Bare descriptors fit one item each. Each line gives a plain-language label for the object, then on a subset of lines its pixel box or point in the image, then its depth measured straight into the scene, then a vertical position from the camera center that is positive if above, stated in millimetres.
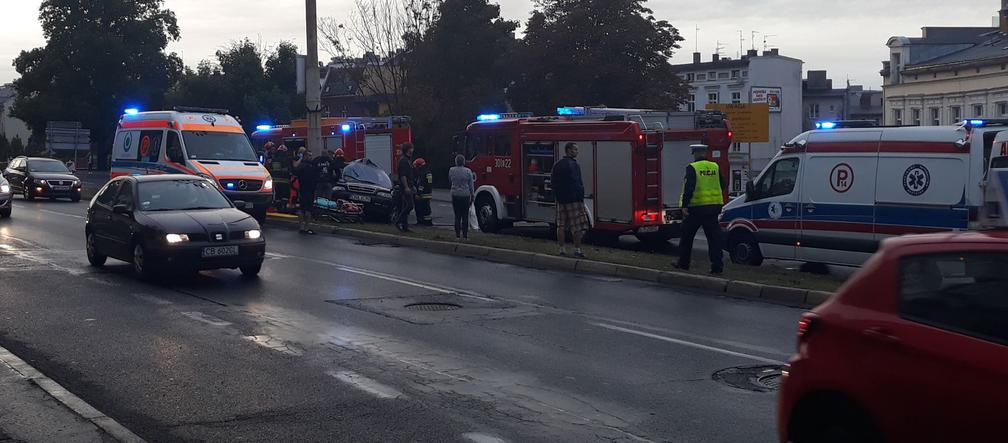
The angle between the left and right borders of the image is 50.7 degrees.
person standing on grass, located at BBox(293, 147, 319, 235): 22391 -271
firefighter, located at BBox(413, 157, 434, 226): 24172 -455
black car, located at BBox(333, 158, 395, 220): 25078 -488
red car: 4496 -812
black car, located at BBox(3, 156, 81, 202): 36312 -261
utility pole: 25672 +2118
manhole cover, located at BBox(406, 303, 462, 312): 12211 -1557
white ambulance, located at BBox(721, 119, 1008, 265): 14242 -298
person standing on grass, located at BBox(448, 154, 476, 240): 20328 -453
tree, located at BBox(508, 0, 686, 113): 49156 +5434
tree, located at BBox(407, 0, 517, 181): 53312 +5337
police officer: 15172 -368
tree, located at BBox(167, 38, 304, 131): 72875 +6100
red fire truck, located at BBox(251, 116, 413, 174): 33094 +1039
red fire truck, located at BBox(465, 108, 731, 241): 20359 +99
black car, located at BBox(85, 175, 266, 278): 13719 -745
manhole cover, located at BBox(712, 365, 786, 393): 8195 -1639
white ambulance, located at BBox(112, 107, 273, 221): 24516 +499
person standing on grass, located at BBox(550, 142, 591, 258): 17094 -414
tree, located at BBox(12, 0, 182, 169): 78881 +8072
